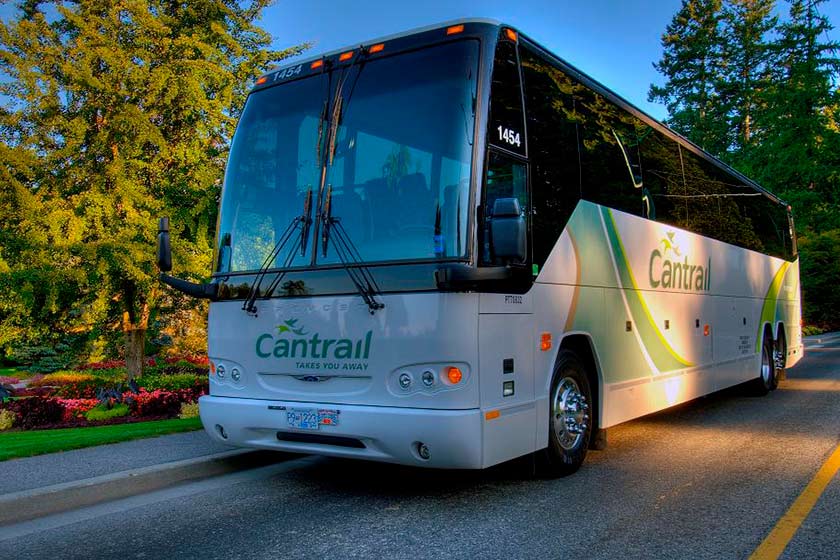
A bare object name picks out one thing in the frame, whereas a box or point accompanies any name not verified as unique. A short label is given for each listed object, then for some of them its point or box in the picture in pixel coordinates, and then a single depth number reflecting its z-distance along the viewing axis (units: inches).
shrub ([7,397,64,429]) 470.3
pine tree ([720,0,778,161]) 2119.8
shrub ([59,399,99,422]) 485.1
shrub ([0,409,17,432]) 463.5
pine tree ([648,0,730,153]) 2135.8
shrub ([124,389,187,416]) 470.9
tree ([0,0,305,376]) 623.8
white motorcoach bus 213.8
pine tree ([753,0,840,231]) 1777.8
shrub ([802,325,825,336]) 1702.8
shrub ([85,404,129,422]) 479.5
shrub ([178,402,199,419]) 438.6
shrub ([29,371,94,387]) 942.4
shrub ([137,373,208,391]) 717.9
